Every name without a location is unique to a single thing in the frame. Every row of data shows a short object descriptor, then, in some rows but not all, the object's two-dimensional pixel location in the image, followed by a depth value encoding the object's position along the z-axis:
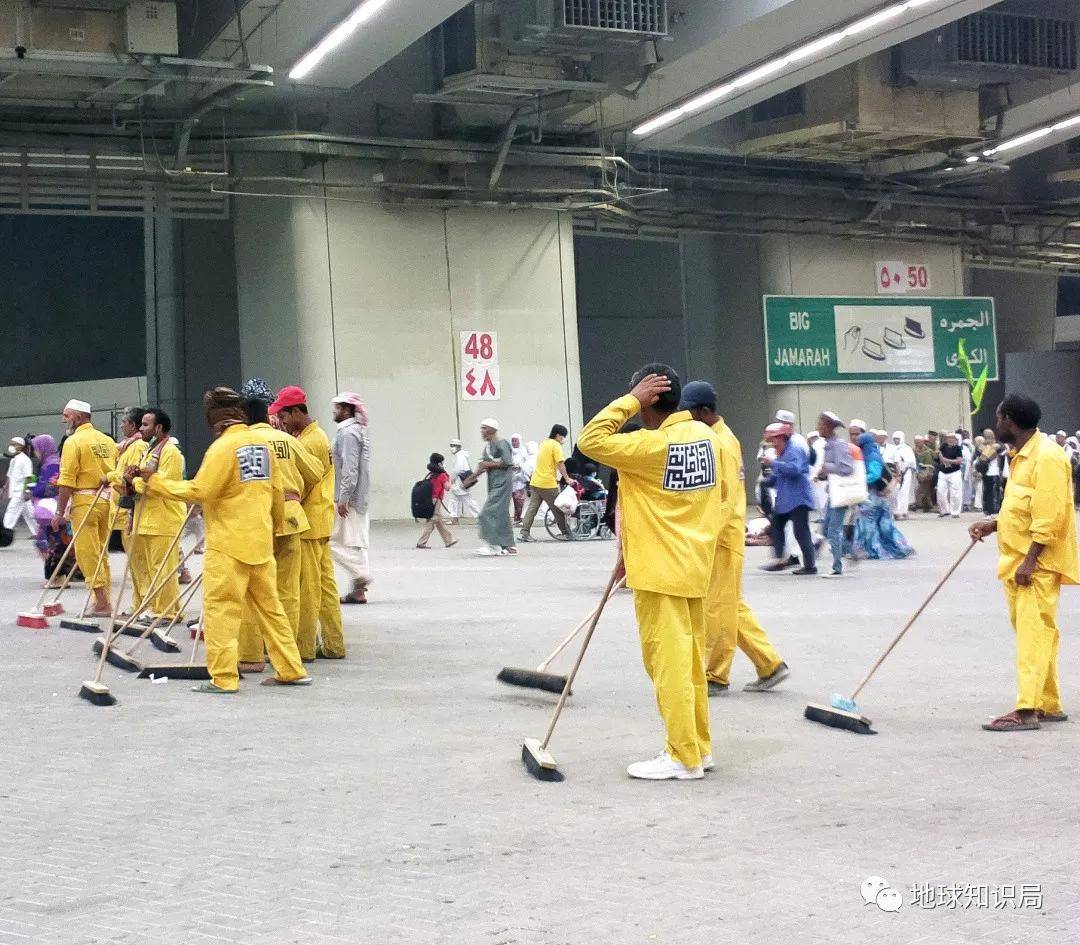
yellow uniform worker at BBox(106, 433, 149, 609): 12.13
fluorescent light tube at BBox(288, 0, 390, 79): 19.72
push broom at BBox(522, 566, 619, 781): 6.78
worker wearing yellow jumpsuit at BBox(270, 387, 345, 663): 10.55
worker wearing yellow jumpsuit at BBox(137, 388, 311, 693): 9.09
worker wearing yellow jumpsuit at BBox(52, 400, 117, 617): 13.62
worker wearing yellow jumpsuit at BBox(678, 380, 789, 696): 8.70
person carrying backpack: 22.11
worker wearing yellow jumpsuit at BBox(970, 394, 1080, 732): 7.84
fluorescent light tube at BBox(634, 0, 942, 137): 20.94
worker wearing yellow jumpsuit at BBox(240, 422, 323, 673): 9.98
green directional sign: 31.89
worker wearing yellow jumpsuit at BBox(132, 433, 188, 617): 12.23
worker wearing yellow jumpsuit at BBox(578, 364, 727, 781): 6.72
